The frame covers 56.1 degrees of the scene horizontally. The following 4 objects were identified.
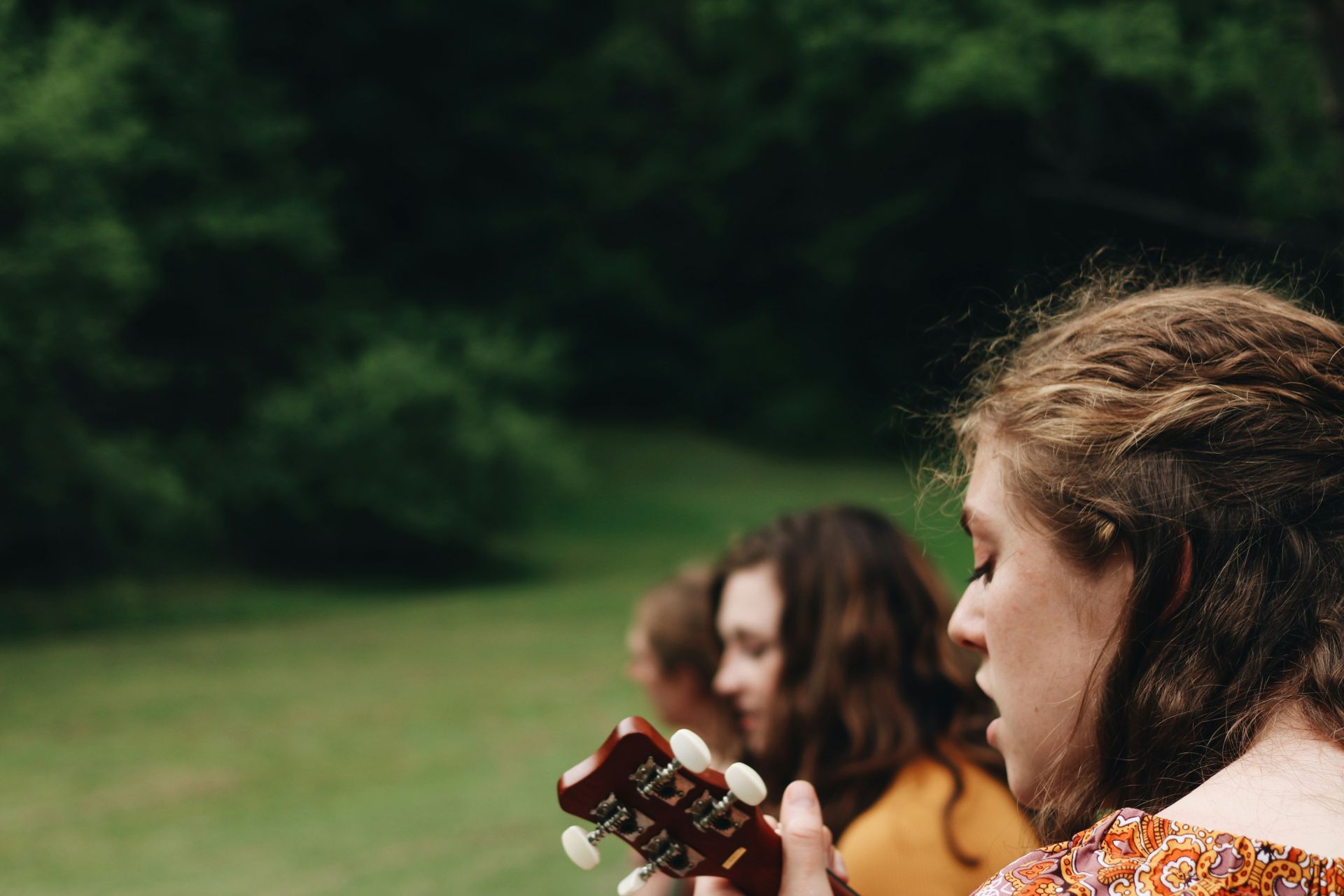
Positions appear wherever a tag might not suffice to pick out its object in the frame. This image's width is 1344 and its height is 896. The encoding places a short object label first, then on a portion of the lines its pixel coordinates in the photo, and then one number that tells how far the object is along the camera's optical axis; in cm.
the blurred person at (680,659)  408
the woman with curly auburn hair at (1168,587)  120
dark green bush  1792
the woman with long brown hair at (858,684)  263
